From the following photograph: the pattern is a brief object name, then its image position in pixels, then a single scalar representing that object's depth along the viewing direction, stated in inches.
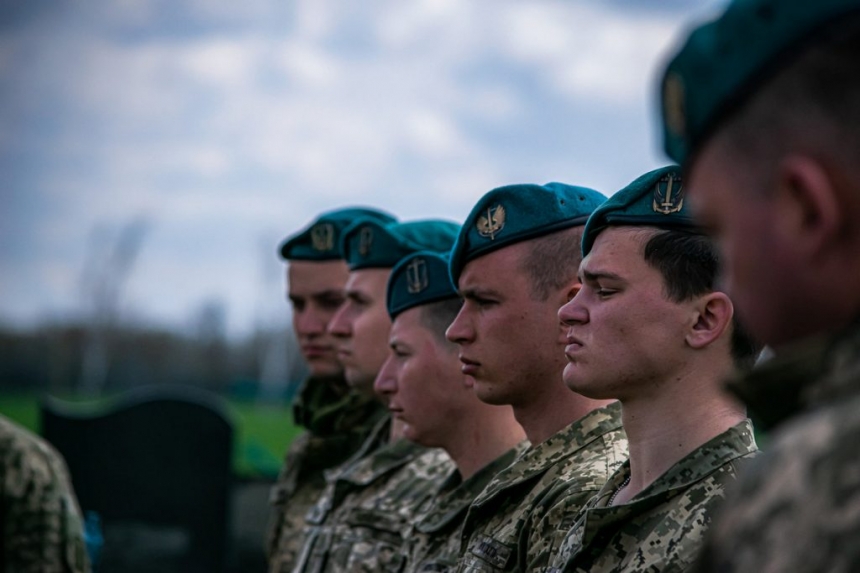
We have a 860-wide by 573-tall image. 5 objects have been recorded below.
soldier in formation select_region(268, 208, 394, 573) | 257.0
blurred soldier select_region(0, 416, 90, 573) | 200.5
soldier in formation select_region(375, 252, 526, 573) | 173.8
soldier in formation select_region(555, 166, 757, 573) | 115.5
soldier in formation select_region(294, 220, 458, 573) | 197.6
